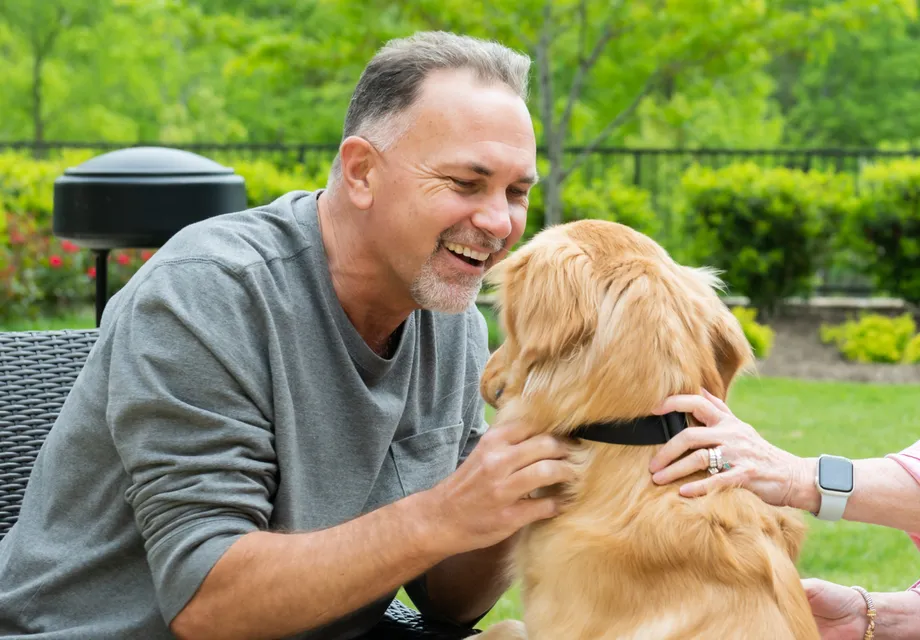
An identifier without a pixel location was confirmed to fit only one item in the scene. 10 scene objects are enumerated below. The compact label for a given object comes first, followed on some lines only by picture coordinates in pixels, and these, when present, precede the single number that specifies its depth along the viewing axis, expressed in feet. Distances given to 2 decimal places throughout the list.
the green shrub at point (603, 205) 36.65
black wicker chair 8.92
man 6.88
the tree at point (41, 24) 68.80
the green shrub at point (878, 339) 32.07
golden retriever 6.60
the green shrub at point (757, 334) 31.63
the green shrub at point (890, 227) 34.47
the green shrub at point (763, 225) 34.86
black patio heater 11.60
